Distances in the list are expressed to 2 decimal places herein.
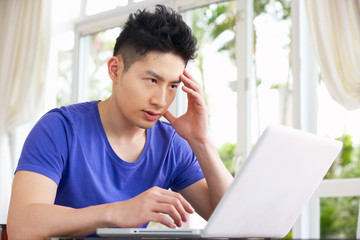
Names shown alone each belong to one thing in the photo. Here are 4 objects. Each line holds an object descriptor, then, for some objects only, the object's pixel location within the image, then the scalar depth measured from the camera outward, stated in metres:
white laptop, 0.94
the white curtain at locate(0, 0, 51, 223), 4.70
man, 1.32
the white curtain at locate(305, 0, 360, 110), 2.93
